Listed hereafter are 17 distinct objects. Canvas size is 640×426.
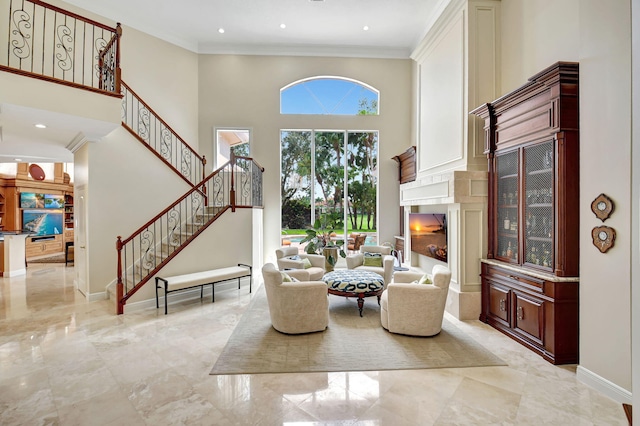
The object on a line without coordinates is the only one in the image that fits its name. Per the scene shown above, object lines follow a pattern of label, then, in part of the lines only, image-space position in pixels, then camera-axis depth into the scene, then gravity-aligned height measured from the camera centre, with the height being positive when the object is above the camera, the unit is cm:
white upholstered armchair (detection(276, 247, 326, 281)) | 605 -103
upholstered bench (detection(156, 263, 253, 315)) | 514 -122
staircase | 540 +151
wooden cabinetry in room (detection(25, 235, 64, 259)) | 1047 -125
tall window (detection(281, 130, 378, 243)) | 868 +92
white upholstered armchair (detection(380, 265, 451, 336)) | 393 -124
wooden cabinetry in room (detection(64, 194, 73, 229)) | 1188 +2
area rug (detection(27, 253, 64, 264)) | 978 -160
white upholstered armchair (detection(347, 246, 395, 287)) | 618 -109
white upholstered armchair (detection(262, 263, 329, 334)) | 405 -123
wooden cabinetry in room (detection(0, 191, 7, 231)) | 998 +7
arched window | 864 +327
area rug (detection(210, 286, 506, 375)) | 326 -167
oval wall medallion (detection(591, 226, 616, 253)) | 271 -24
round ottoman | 483 -122
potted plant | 655 -75
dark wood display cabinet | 332 -5
